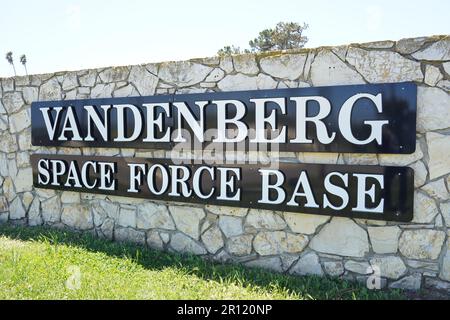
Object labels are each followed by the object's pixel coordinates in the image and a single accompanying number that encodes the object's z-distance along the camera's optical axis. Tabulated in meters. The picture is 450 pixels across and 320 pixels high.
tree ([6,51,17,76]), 44.51
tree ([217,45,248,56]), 25.33
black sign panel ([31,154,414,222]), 3.63
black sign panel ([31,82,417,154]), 3.59
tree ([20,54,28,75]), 45.59
